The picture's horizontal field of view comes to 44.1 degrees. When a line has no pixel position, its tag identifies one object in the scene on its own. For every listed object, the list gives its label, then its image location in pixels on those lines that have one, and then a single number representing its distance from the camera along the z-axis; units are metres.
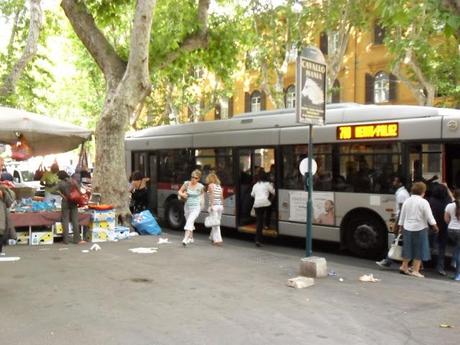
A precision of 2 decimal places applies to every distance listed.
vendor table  11.48
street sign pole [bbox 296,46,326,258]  8.77
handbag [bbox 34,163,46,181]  16.14
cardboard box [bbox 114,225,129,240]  12.84
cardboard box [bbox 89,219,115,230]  12.38
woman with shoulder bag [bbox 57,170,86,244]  11.66
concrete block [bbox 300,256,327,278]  8.74
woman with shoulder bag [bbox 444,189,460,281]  9.01
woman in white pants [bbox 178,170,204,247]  12.21
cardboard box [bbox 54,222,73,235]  12.14
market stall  11.58
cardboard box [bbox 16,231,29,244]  11.77
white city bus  10.35
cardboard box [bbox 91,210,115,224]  12.36
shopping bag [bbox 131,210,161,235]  13.95
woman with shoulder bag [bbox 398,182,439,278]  8.99
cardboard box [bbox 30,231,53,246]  11.81
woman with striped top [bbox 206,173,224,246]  12.24
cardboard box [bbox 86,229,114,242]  12.36
